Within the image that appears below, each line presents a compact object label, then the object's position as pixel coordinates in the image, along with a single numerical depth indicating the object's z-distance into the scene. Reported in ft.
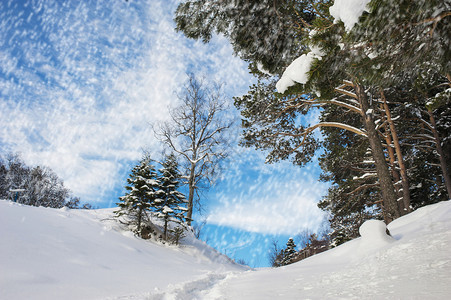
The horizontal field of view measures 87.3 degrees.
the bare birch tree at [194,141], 51.77
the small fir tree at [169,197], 42.04
